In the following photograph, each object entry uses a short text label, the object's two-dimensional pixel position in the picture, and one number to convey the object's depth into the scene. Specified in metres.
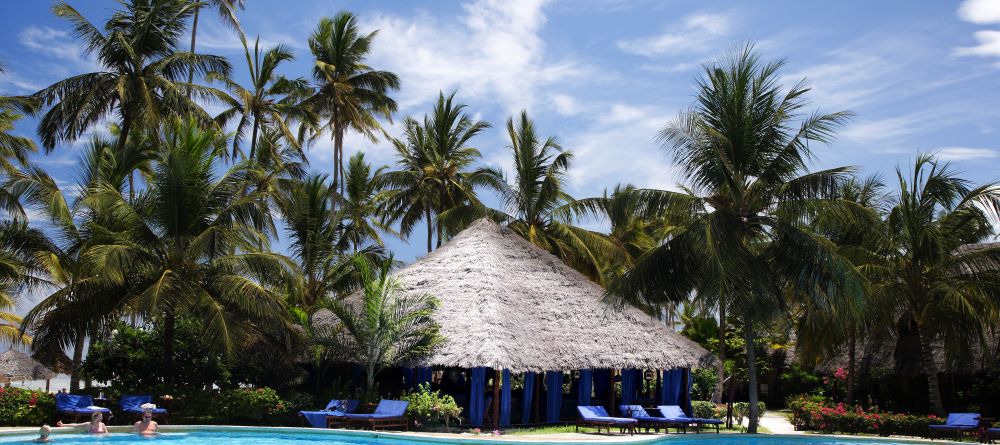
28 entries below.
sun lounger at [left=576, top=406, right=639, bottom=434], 14.18
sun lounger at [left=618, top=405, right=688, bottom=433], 15.38
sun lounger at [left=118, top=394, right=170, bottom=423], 14.32
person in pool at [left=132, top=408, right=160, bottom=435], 12.66
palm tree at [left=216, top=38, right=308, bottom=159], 26.41
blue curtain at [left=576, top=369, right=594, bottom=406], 17.06
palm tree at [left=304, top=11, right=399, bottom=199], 28.00
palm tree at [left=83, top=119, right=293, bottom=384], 14.95
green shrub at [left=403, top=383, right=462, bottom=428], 14.62
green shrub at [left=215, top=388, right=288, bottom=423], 15.05
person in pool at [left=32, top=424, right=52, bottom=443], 11.54
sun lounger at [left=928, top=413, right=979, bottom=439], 14.59
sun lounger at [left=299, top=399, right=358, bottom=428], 14.46
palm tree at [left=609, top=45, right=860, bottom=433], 14.35
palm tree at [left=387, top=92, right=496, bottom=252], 27.64
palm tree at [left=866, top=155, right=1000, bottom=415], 16.06
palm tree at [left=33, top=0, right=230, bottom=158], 19.70
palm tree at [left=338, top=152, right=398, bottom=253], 28.80
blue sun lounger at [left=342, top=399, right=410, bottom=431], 14.30
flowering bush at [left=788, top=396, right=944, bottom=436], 15.45
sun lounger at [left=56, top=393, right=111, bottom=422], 13.65
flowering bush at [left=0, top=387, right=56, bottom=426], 13.48
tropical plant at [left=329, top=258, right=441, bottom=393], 15.69
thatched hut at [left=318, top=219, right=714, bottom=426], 15.32
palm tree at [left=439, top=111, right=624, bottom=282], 23.62
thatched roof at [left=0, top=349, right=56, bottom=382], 23.02
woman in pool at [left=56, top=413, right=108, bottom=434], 12.65
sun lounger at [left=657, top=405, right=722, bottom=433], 15.23
